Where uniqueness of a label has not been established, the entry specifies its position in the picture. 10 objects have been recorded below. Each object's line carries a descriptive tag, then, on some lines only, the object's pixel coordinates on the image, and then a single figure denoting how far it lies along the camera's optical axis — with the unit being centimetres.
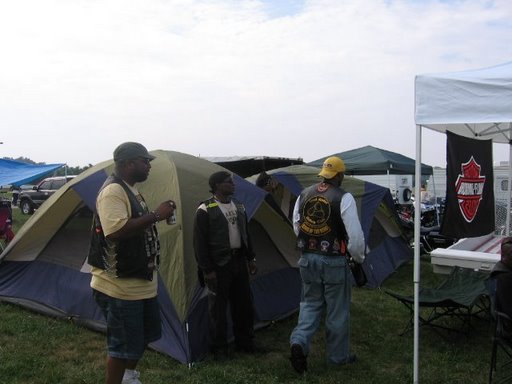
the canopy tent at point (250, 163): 1548
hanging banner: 382
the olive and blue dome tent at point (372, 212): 731
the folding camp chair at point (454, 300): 448
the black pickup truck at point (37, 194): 1970
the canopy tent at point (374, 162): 1192
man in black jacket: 414
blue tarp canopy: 1012
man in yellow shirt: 278
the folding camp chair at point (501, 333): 333
